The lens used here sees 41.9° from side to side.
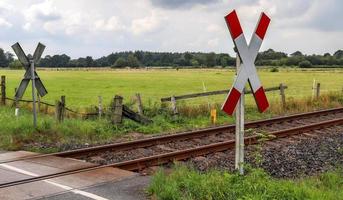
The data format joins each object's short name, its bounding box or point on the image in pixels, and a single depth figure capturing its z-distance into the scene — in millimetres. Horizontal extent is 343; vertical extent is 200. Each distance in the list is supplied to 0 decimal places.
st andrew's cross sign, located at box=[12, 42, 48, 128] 12242
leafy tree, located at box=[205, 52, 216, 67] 122350
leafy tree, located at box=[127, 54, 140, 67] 140125
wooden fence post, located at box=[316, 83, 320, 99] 24666
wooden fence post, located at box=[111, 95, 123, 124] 14307
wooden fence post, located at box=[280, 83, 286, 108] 21725
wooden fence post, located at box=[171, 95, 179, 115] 16906
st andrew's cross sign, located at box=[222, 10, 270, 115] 5973
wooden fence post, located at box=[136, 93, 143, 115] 16266
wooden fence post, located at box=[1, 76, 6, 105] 21491
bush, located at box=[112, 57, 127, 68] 140750
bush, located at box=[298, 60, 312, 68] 120625
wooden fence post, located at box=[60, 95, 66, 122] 14258
